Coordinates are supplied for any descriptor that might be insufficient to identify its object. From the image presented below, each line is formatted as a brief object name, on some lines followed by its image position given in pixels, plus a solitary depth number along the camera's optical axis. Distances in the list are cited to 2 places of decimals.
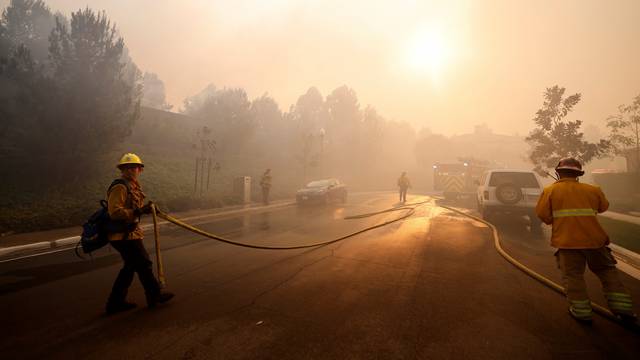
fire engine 21.56
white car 9.48
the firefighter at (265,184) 17.52
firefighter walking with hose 3.66
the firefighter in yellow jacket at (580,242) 3.43
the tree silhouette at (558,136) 17.42
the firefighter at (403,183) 19.73
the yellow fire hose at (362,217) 6.51
